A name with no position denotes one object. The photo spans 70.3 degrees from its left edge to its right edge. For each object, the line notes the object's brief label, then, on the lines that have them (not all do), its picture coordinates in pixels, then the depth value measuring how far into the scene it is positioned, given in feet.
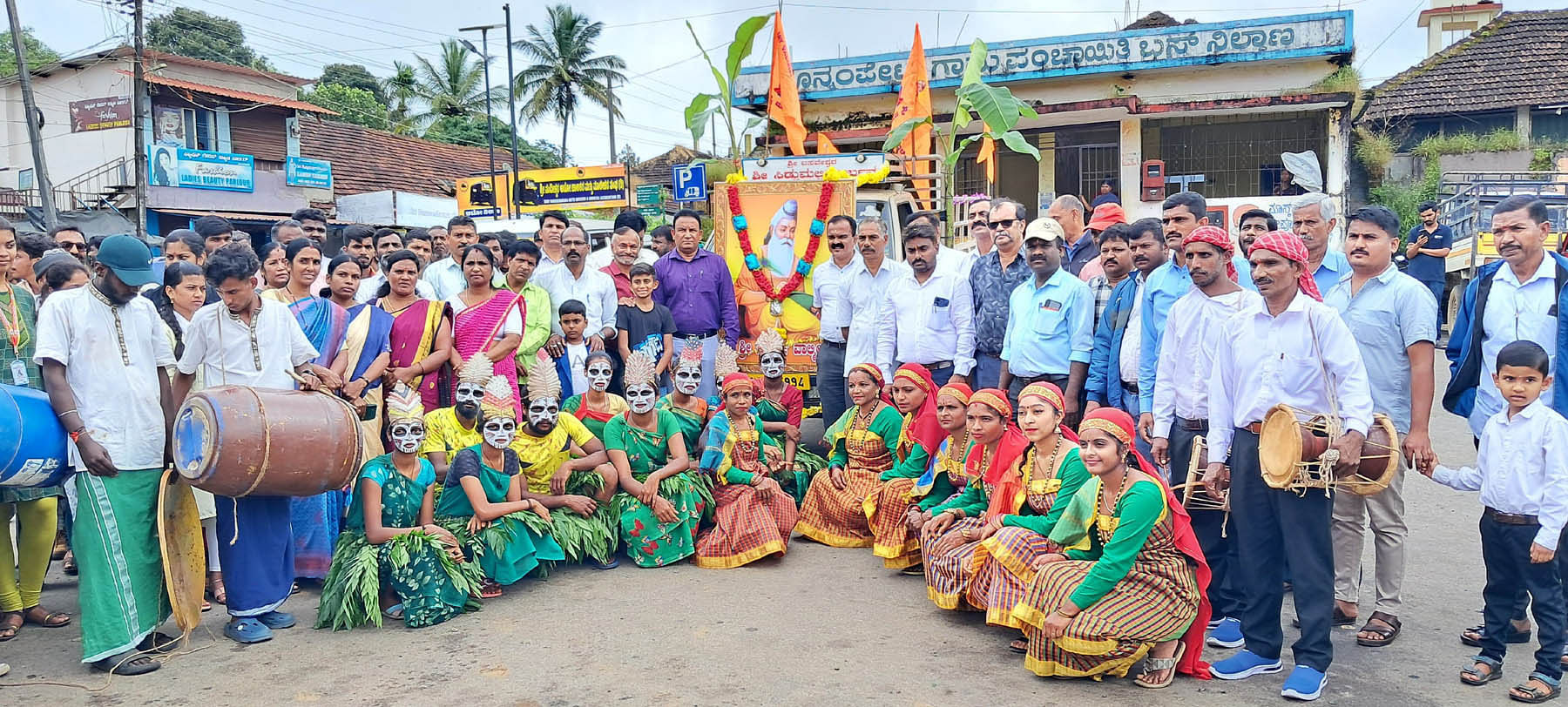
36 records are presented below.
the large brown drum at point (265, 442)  14.74
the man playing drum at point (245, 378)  15.99
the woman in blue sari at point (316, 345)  18.99
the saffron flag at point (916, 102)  42.65
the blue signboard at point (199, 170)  75.61
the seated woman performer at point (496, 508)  18.11
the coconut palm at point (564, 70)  139.64
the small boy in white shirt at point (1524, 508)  12.92
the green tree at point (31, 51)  124.26
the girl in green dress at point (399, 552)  16.69
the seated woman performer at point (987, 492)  16.02
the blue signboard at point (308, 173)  85.97
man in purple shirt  26.43
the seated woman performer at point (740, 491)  20.20
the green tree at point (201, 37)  130.11
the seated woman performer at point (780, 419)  23.27
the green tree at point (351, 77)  143.48
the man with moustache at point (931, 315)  22.13
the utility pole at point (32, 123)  59.77
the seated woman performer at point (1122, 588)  13.58
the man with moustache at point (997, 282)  21.59
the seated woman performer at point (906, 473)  19.38
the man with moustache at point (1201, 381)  14.85
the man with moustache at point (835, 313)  24.88
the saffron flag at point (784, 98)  43.14
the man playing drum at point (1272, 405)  13.15
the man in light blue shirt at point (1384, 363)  15.05
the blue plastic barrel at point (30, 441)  14.39
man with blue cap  14.74
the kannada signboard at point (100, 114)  81.87
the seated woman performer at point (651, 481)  20.22
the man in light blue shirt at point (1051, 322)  19.53
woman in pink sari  21.61
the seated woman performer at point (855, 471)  21.30
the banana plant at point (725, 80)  37.68
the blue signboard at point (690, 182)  73.10
